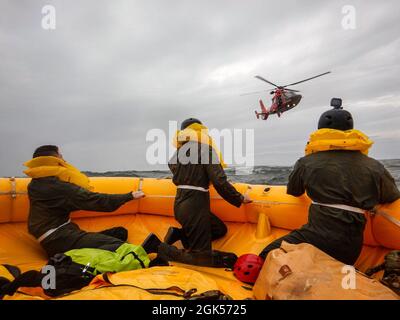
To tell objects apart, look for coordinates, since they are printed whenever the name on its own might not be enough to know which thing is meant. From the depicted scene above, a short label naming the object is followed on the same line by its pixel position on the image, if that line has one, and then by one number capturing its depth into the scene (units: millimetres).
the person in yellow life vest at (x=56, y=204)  3254
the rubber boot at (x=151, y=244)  3533
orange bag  1822
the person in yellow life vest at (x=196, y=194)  3426
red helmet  2709
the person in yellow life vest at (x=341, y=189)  2531
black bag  2288
